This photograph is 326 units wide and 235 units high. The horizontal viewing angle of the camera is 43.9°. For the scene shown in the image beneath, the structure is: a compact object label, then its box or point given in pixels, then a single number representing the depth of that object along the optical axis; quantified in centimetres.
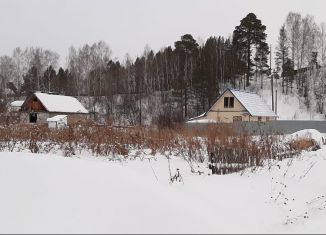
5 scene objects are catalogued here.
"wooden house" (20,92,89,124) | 4394
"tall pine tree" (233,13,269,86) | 5314
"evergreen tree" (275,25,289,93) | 5669
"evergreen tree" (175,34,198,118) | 5509
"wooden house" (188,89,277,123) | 3934
